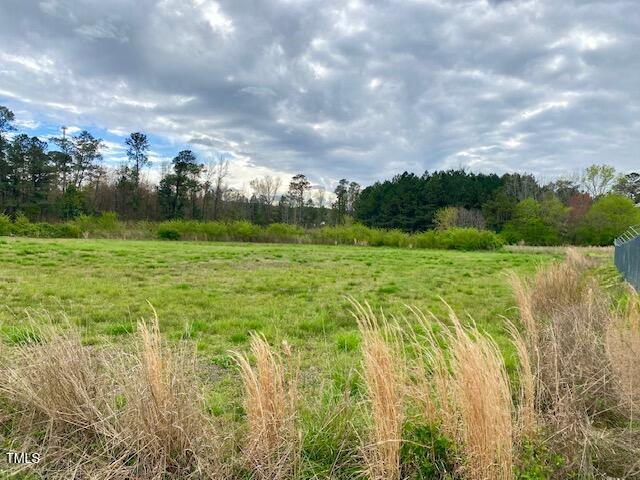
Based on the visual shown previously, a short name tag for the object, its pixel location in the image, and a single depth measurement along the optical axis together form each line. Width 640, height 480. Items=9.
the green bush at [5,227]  35.56
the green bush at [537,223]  50.59
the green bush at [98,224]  37.34
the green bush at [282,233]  39.69
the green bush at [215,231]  39.69
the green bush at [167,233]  38.60
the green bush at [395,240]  39.22
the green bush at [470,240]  37.56
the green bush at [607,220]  49.00
